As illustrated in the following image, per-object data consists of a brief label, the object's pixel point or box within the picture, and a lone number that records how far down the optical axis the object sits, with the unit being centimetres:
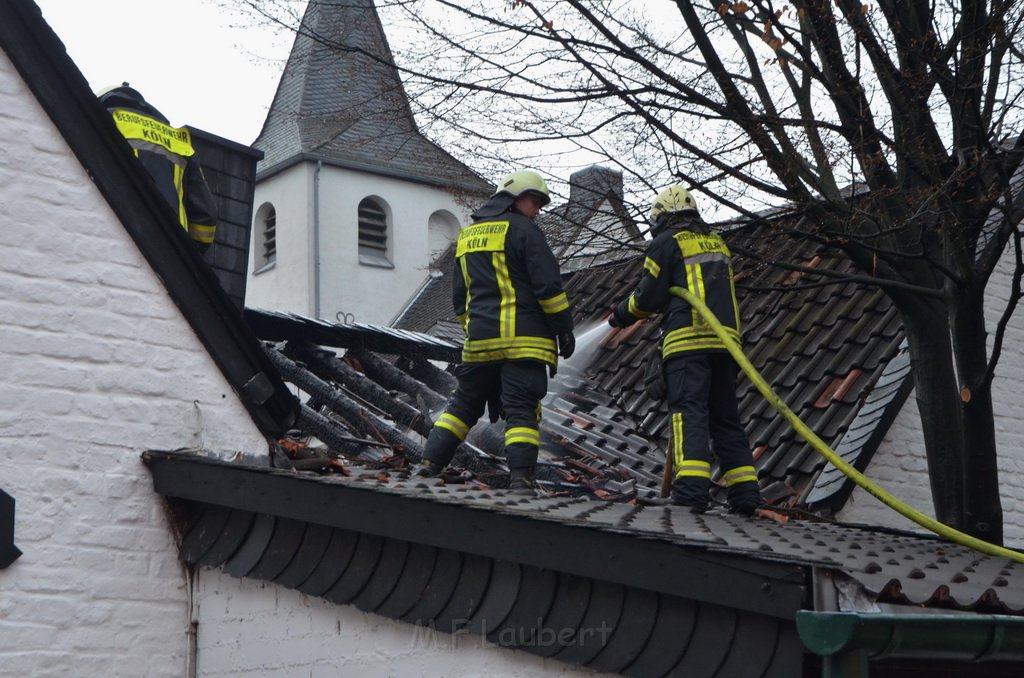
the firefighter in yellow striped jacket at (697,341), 1416
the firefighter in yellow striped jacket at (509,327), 1368
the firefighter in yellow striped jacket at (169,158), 1524
